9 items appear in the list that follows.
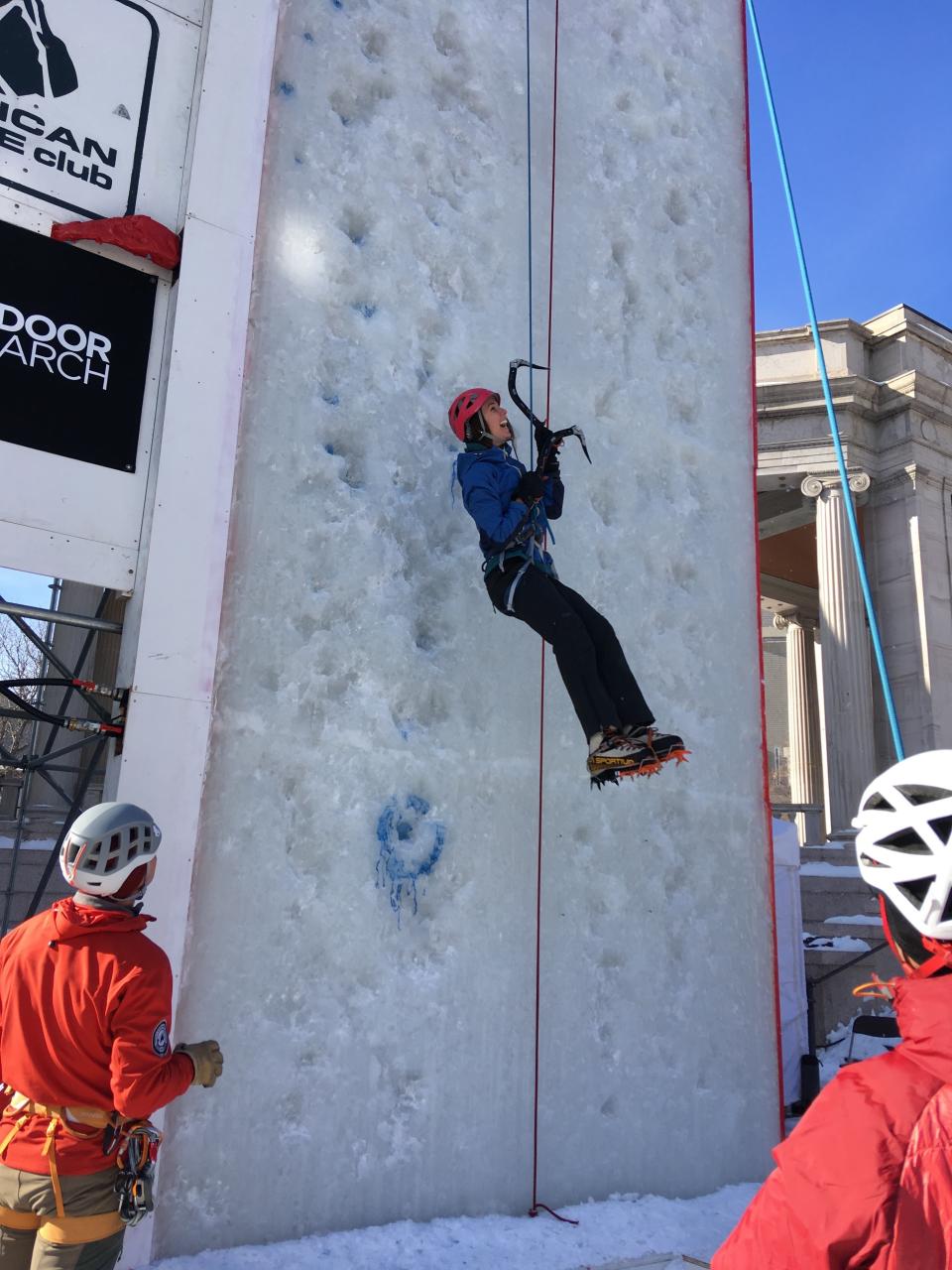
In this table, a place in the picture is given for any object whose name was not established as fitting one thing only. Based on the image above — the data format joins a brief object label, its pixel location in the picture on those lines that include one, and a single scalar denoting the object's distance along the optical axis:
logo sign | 4.24
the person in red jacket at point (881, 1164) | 1.36
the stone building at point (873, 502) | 16.86
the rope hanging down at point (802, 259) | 4.25
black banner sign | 4.08
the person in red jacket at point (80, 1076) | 2.61
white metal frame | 4.00
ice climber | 4.17
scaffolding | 4.01
